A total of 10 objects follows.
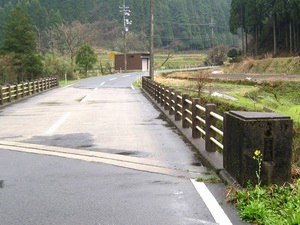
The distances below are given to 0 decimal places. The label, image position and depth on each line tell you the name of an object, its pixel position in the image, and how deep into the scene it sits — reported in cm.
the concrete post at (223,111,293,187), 573
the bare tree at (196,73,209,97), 2402
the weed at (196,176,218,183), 667
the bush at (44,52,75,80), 5821
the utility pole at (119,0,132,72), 7599
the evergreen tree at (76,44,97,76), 7169
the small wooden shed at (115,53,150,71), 9300
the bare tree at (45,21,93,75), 7651
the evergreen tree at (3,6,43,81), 5178
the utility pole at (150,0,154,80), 3281
